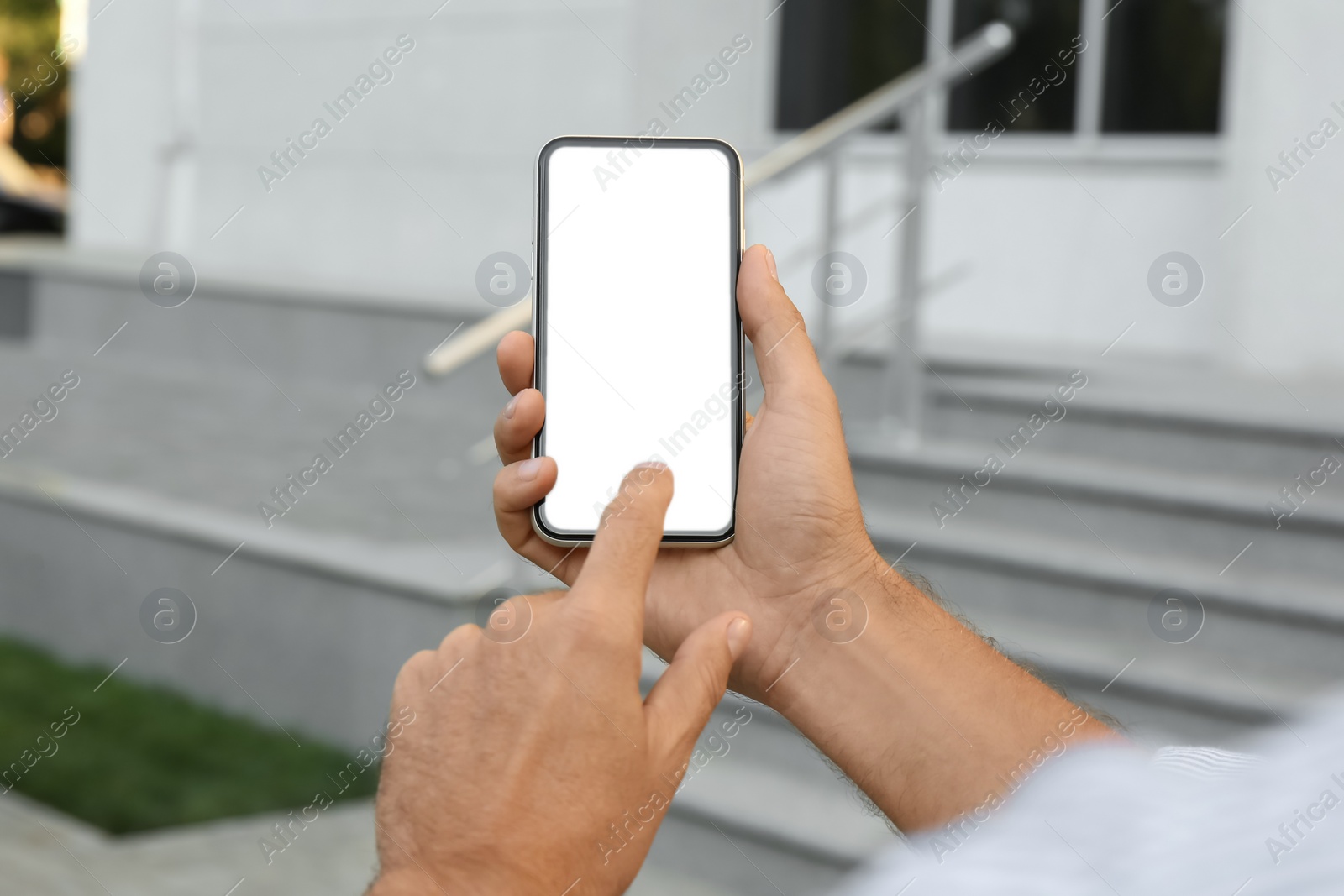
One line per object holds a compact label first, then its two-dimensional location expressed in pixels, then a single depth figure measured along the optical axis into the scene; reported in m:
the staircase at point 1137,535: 3.37
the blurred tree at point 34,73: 21.92
